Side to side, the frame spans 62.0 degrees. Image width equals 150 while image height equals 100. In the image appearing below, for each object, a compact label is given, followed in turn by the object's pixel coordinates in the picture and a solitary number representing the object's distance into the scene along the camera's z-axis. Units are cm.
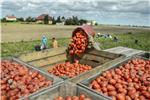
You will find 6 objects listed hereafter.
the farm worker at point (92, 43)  347
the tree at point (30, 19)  6046
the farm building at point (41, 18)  6850
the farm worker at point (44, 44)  780
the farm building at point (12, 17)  6954
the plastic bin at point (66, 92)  158
